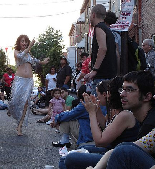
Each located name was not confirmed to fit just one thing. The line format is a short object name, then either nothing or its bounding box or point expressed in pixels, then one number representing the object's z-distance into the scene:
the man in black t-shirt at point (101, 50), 3.34
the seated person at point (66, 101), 5.52
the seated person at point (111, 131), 2.16
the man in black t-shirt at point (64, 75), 7.15
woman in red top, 12.08
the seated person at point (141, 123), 1.68
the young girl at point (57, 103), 6.02
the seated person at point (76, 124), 3.37
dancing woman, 4.95
